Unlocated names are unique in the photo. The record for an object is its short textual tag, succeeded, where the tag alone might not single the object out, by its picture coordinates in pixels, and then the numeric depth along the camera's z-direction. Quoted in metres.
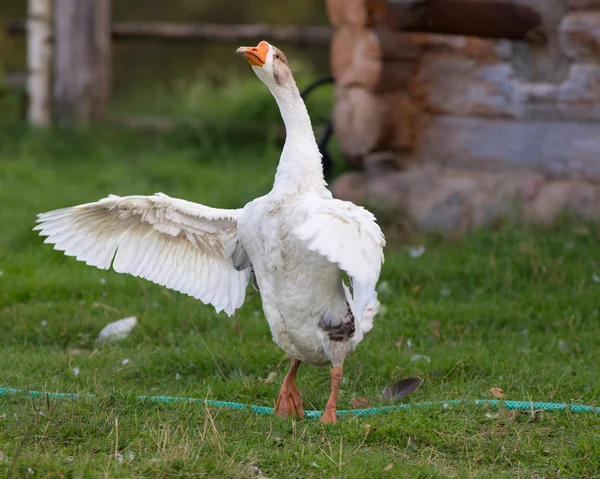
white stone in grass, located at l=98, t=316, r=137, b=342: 11.29
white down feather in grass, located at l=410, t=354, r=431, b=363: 10.29
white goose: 7.92
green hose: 8.71
